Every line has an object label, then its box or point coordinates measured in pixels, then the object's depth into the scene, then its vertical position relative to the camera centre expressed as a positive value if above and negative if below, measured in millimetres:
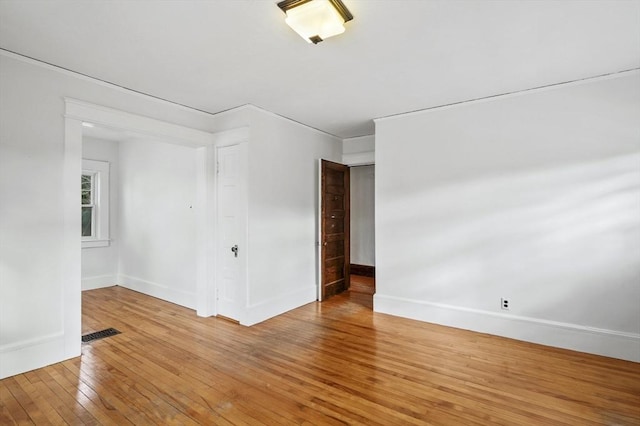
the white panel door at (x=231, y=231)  3941 -187
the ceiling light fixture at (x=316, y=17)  1943 +1299
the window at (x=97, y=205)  5695 +240
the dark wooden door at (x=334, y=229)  4953 -213
